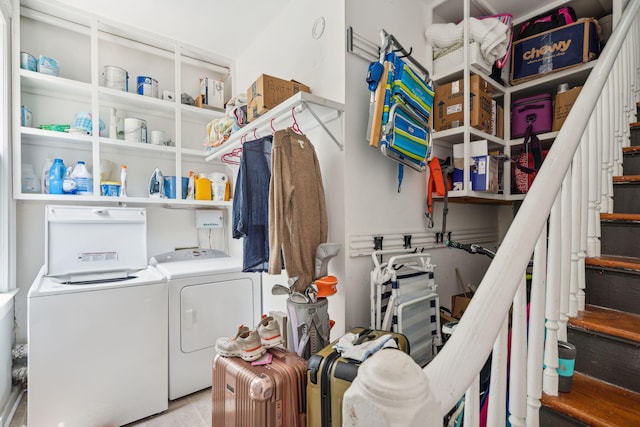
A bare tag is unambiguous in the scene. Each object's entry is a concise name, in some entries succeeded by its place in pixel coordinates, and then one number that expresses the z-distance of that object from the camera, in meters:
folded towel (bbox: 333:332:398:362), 1.29
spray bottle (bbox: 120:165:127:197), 2.53
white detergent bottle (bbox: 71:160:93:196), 2.37
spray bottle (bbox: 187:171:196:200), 2.86
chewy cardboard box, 2.07
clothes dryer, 2.21
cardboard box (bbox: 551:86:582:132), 2.18
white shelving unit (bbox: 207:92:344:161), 1.62
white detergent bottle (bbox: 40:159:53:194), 2.32
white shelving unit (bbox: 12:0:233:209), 2.30
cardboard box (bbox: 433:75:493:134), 2.17
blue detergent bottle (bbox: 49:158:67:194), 2.29
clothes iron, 2.71
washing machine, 1.77
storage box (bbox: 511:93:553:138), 2.34
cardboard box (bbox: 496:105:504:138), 2.48
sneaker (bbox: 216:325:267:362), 1.54
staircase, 0.92
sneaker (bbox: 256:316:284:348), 1.60
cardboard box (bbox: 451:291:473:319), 2.39
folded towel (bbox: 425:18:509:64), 2.14
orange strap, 2.27
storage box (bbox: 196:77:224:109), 2.96
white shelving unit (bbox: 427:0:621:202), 2.17
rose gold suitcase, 1.34
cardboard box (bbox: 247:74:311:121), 1.86
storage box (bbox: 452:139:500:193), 2.15
